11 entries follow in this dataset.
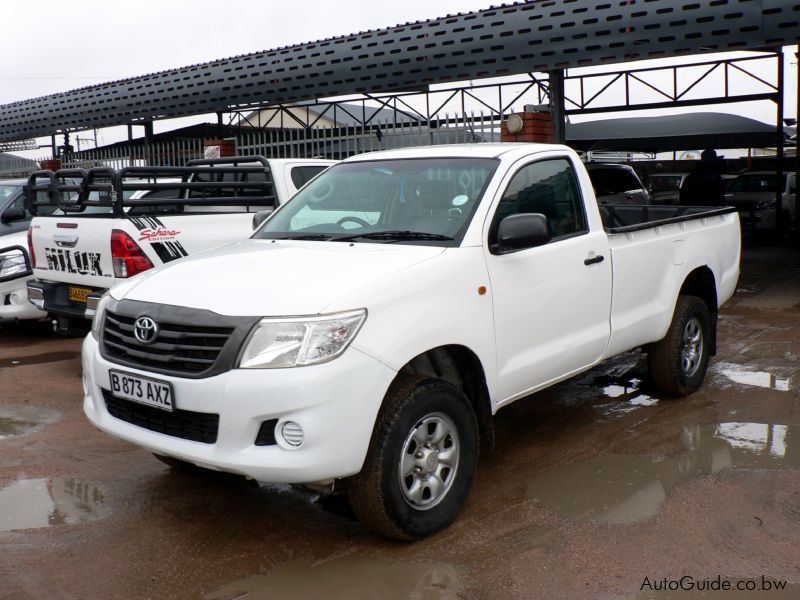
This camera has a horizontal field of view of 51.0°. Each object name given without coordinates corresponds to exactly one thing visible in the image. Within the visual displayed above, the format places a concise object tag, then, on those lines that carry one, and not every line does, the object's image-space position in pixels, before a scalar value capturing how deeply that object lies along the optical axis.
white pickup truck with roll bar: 6.50
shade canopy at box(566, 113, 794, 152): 18.97
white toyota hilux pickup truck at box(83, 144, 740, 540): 3.45
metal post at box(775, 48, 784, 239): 18.97
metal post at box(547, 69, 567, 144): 13.53
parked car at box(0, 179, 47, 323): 8.54
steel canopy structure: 11.12
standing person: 13.92
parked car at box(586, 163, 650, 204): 13.62
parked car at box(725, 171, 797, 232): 19.31
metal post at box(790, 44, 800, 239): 18.03
